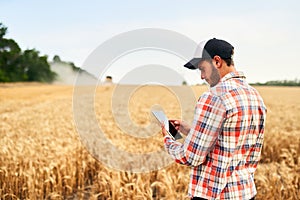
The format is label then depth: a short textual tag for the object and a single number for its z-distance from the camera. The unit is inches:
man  77.9
